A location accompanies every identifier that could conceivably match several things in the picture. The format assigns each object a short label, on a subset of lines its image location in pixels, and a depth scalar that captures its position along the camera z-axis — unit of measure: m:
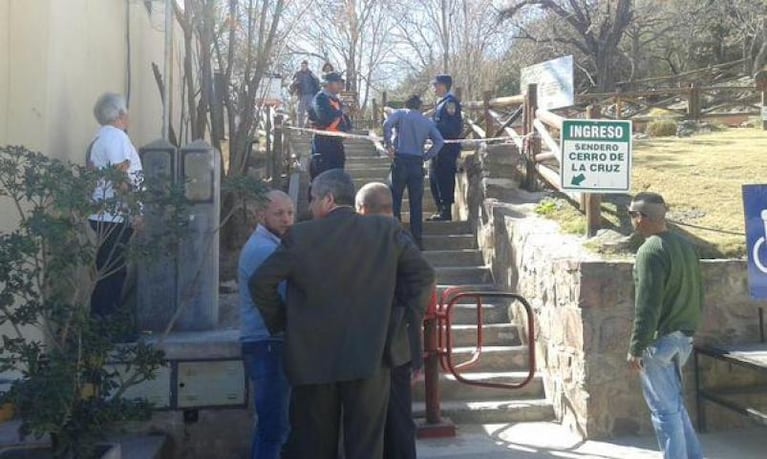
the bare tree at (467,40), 24.98
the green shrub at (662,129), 16.81
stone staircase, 6.74
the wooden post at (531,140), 9.52
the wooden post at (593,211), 7.08
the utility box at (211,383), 5.75
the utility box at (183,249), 6.22
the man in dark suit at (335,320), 3.96
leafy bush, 3.91
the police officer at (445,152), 10.14
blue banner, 6.23
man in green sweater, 4.90
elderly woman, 5.73
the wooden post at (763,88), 15.14
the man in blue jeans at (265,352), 4.79
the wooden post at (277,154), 12.12
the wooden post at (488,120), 11.53
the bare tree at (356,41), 25.25
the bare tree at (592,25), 32.47
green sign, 6.79
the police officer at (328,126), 9.55
